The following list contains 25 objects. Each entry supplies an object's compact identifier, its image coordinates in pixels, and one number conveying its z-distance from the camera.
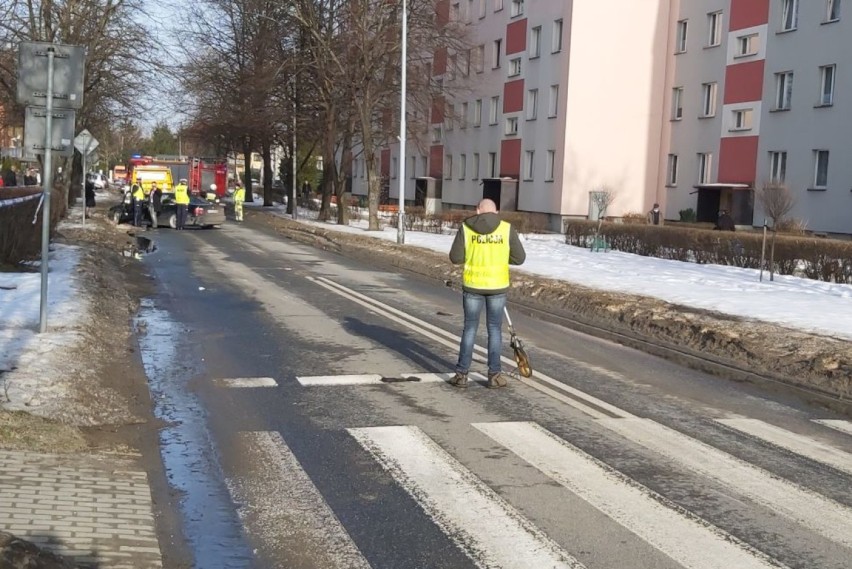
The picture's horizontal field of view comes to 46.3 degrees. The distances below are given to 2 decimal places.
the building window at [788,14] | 36.75
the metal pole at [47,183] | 10.20
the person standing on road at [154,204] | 37.53
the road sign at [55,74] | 10.17
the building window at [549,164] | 46.34
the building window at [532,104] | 48.72
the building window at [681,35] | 44.44
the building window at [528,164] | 48.69
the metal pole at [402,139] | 30.77
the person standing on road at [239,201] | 47.62
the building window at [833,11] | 34.47
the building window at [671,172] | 44.22
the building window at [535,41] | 48.66
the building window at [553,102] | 46.44
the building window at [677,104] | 44.28
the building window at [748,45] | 38.85
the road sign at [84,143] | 30.93
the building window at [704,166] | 41.72
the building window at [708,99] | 41.91
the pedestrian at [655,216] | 39.69
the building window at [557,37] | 46.25
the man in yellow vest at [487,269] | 9.26
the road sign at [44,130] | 10.27
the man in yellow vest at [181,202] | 37.44
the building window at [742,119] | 39.04
